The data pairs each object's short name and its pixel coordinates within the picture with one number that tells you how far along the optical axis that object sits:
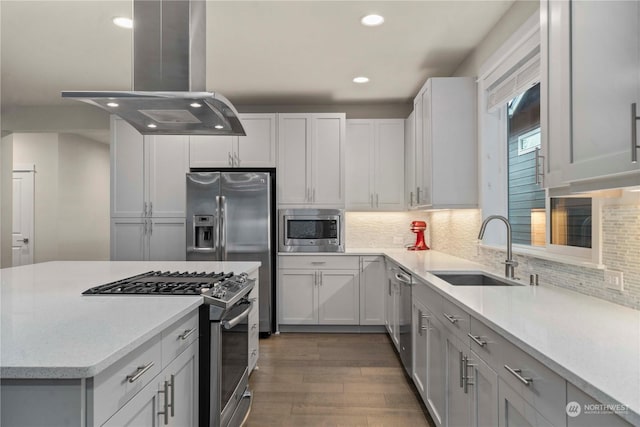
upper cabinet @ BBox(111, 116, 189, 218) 4.41
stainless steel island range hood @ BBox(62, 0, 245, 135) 2.06
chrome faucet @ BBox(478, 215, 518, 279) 2.28
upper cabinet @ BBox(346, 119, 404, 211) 4.68
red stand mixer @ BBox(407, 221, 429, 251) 4.51
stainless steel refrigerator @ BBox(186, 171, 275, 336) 4.11
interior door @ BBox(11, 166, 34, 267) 6.16
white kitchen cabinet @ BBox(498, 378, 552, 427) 1.12
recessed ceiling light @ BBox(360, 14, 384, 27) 2.76
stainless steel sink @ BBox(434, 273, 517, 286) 2.71
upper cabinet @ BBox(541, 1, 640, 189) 1.10
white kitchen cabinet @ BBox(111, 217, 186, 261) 4.39
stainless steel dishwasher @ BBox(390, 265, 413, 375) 2.94
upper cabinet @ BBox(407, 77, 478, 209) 3.22
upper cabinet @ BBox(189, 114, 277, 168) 4.42
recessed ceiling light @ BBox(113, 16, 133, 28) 2.79
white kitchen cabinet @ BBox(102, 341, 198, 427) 1.23
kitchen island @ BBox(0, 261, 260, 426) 1.01
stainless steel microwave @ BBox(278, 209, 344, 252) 4.41
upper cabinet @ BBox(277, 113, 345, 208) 4.46
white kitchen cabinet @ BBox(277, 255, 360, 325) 4.35
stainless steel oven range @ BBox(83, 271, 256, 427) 1.81
